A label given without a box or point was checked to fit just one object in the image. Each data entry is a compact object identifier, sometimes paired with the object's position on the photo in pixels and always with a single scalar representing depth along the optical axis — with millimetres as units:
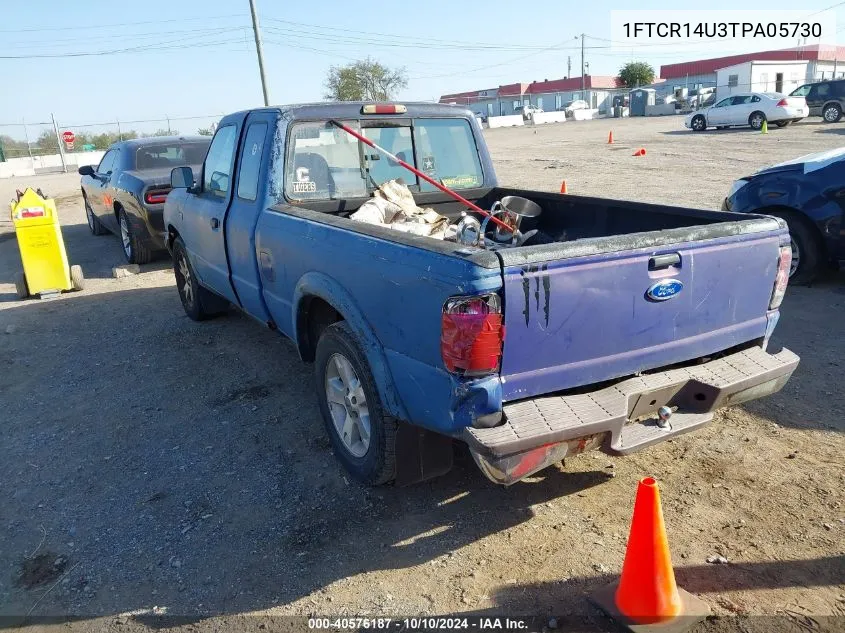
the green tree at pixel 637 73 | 69125
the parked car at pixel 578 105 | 59238
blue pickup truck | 2580
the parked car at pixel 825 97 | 27812
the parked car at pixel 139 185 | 8961
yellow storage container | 8008
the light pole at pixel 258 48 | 26688
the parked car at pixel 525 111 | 55531
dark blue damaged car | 6242
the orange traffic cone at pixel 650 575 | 2449
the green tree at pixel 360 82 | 64562
